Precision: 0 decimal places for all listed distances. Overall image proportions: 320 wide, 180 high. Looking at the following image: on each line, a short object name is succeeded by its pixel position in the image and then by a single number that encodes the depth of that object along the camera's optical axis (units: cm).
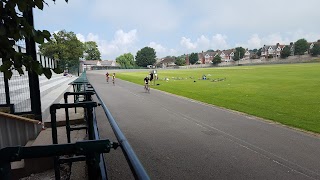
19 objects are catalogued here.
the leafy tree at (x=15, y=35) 185
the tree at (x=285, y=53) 11934
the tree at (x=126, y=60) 15308
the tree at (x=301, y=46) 12800
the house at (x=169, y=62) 18995
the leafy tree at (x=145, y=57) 14962
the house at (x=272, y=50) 15025
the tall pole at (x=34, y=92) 696
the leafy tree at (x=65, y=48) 5912
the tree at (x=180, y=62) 14738
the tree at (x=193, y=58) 15850
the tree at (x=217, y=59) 13262
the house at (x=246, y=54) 16065
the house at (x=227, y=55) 16448
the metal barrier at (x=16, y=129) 706
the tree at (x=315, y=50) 11888
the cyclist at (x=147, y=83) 2120
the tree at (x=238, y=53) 14550
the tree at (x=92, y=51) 13238
